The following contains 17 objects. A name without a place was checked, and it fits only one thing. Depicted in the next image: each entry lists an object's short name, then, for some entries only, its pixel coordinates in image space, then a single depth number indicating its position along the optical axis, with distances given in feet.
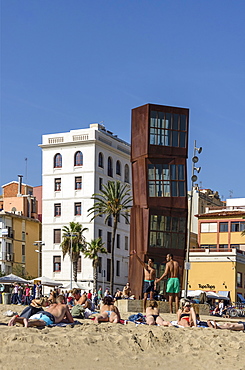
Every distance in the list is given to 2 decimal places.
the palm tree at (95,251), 224.53
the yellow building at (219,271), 195.93
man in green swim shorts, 73.15
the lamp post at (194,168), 110.73
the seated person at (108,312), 53.62
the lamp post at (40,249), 239.81
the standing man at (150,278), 76.79
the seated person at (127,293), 95.28
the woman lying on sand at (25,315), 45.42
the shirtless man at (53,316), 45.34
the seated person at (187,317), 55.21
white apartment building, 235.61
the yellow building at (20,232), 242.78
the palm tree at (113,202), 200.64
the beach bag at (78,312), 57.67
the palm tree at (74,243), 225.76
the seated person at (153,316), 53.31
